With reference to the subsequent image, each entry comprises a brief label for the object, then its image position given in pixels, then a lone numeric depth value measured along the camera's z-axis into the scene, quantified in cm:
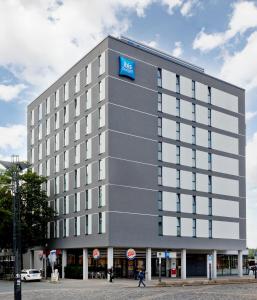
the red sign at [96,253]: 5961
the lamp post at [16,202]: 2450
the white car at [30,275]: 6031
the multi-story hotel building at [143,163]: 6256
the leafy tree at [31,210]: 6754
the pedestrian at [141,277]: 4891
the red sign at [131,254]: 5170
